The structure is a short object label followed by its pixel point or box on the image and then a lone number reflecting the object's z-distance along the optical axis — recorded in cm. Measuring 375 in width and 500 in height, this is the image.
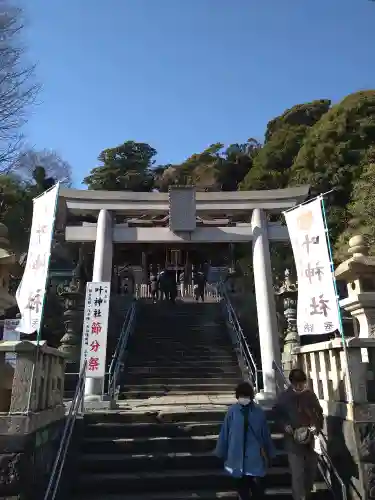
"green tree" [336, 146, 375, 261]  1449
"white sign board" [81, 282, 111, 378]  831
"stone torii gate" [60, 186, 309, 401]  1097
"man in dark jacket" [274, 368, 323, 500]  417
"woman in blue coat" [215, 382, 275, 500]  380
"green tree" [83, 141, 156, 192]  3888
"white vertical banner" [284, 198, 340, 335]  545
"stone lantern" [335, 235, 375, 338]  562
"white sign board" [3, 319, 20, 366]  934
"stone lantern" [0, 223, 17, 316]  576
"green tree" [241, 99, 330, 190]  3169
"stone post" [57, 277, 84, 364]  1256
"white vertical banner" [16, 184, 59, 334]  523
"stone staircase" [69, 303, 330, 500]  507
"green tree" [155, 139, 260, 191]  3975
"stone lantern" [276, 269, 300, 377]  1040
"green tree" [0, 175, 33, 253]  2347
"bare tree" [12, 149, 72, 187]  3027
